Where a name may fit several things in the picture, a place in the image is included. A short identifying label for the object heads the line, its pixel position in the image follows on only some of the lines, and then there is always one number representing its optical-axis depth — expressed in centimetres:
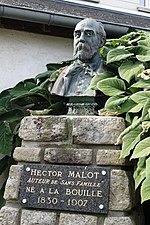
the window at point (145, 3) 626
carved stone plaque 255
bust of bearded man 283
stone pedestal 253
